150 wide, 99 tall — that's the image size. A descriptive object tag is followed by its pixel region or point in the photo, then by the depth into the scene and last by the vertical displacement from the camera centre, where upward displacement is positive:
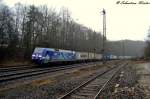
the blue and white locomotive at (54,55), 40.75 +0.32
